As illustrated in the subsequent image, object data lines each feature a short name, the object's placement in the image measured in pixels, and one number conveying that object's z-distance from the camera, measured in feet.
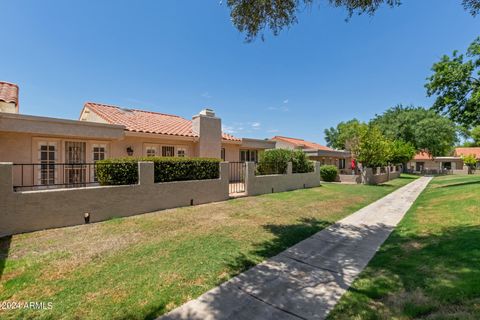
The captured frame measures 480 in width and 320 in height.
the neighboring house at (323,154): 93.40
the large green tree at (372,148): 74.59
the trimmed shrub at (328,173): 79.51
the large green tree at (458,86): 57.52
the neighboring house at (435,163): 193.00
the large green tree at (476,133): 134.14
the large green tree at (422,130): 141.08
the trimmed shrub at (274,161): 53.83
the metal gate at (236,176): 49.98
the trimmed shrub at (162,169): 28.78
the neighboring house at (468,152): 185.92
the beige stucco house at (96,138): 33.47
